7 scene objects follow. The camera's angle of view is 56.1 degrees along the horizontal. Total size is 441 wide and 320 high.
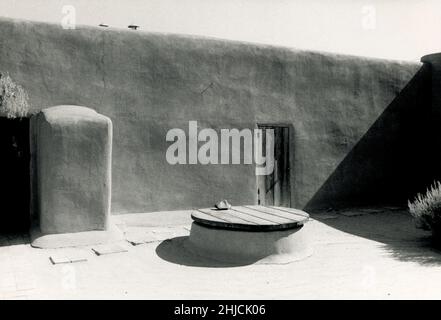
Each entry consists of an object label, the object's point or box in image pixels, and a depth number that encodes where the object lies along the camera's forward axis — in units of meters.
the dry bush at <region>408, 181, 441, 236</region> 6.05
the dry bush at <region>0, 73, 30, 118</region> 6.14
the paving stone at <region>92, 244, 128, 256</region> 5.45
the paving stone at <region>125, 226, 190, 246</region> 6.12
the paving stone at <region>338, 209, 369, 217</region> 8.64
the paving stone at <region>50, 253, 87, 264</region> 5.02
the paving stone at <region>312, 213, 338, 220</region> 8.33
